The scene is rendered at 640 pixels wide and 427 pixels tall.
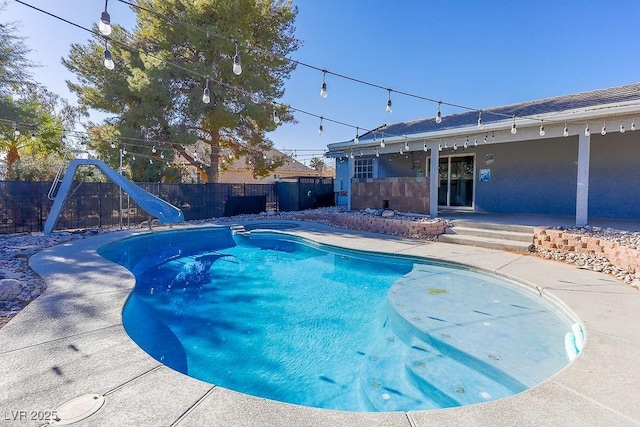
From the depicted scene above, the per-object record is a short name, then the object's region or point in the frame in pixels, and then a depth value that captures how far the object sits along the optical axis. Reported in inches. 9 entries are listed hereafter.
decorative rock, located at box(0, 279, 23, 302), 161.6
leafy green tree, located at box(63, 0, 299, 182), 531.8
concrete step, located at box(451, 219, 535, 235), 300.8
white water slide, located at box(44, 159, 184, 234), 369.1
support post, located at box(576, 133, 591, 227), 291.7
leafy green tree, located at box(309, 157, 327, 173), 1611.7
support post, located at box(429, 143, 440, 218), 394.9
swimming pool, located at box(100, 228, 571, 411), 121.2
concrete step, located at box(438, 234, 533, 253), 281.3
